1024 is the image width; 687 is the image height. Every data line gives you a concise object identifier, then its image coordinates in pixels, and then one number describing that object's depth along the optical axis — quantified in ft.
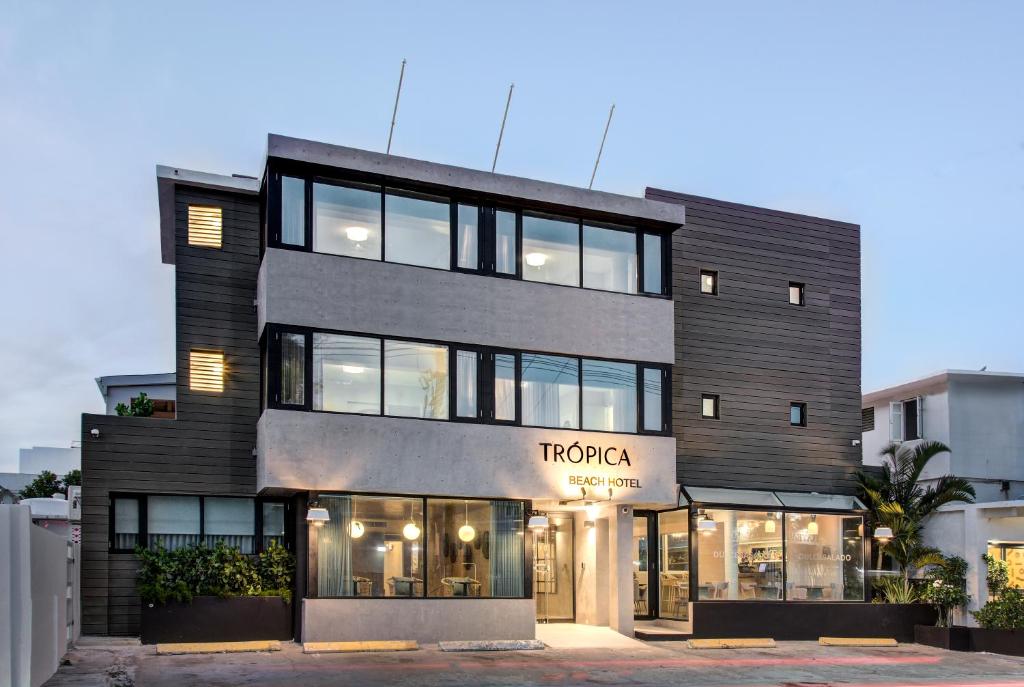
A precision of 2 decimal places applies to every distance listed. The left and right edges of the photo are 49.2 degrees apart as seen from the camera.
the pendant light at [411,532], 67.97
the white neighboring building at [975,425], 98.63
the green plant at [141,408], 73.67
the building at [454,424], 66.54
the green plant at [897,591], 80.74
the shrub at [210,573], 65.00
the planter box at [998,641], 73.15
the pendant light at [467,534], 69.46
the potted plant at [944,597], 78.02
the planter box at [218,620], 64.54
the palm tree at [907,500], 81.97
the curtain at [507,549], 69.97
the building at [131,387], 104.73
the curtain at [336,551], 65.92
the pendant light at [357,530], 67.00
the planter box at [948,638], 76.43
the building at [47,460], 184.34
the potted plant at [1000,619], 73.56
